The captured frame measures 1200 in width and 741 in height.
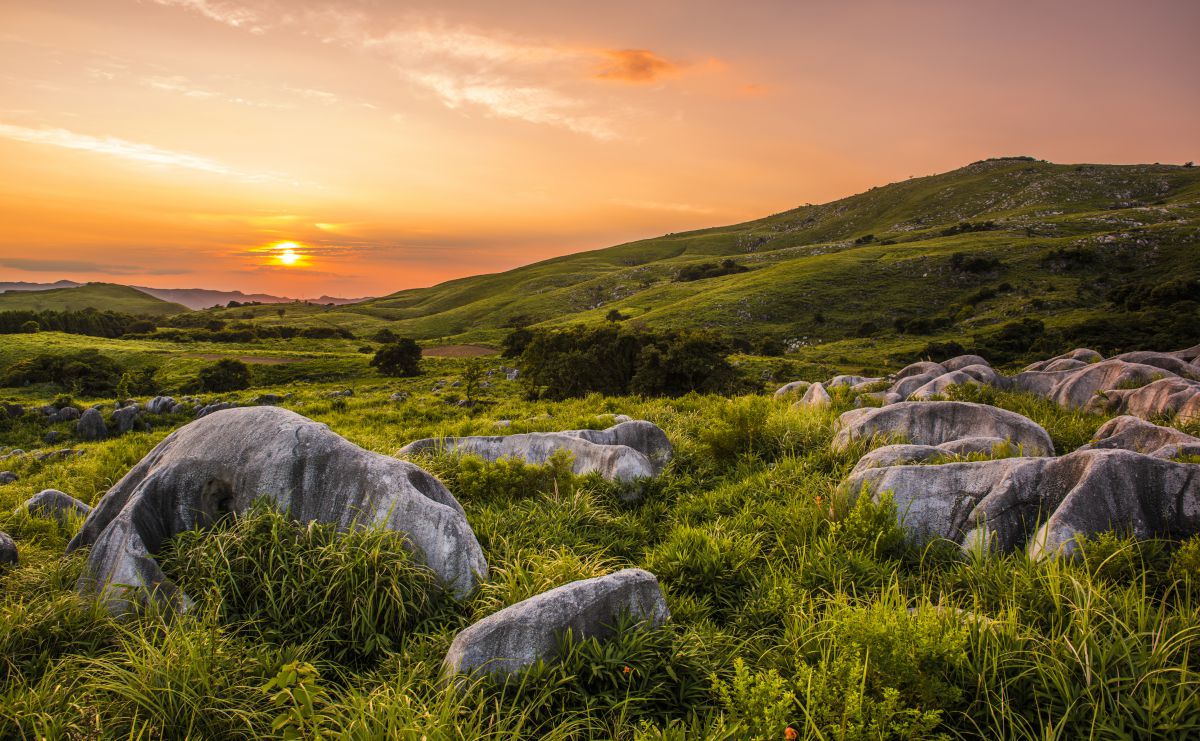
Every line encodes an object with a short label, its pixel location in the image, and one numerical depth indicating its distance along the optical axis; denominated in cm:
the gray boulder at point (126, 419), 2795
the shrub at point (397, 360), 5284
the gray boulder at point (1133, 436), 967
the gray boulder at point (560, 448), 1109
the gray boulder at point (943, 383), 1795
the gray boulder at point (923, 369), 2386
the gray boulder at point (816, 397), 1793
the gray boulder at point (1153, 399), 1417
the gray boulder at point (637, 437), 1289
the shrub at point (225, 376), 4572
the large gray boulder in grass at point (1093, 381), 1788
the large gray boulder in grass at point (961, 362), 2548
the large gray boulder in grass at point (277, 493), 675
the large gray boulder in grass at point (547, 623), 500
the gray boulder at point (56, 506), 916
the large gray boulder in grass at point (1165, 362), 2025
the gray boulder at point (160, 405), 3082
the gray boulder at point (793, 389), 2298
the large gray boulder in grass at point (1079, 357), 2592
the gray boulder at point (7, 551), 679
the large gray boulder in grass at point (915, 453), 902
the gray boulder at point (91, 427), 2688
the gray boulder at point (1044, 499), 641
